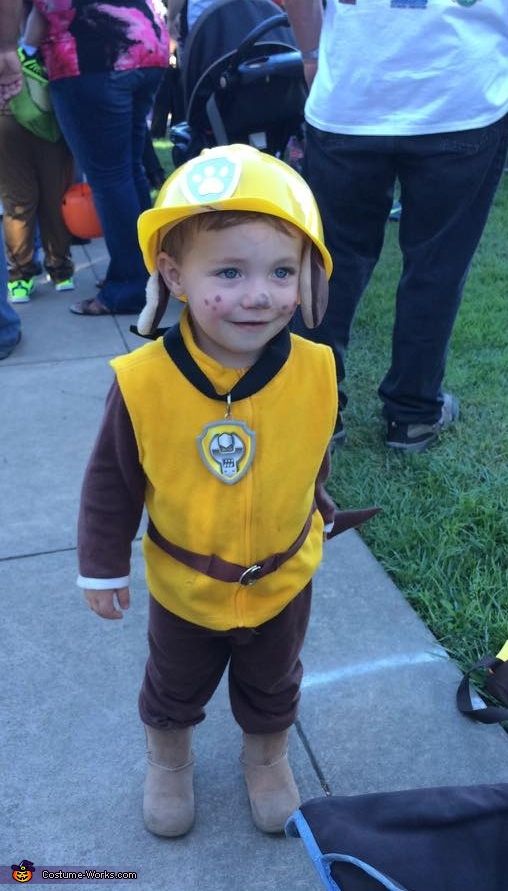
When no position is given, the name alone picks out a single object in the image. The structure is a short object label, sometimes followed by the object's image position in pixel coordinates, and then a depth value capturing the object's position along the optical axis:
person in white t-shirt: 2.66
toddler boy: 1.44
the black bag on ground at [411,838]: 1.33
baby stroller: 4.28
